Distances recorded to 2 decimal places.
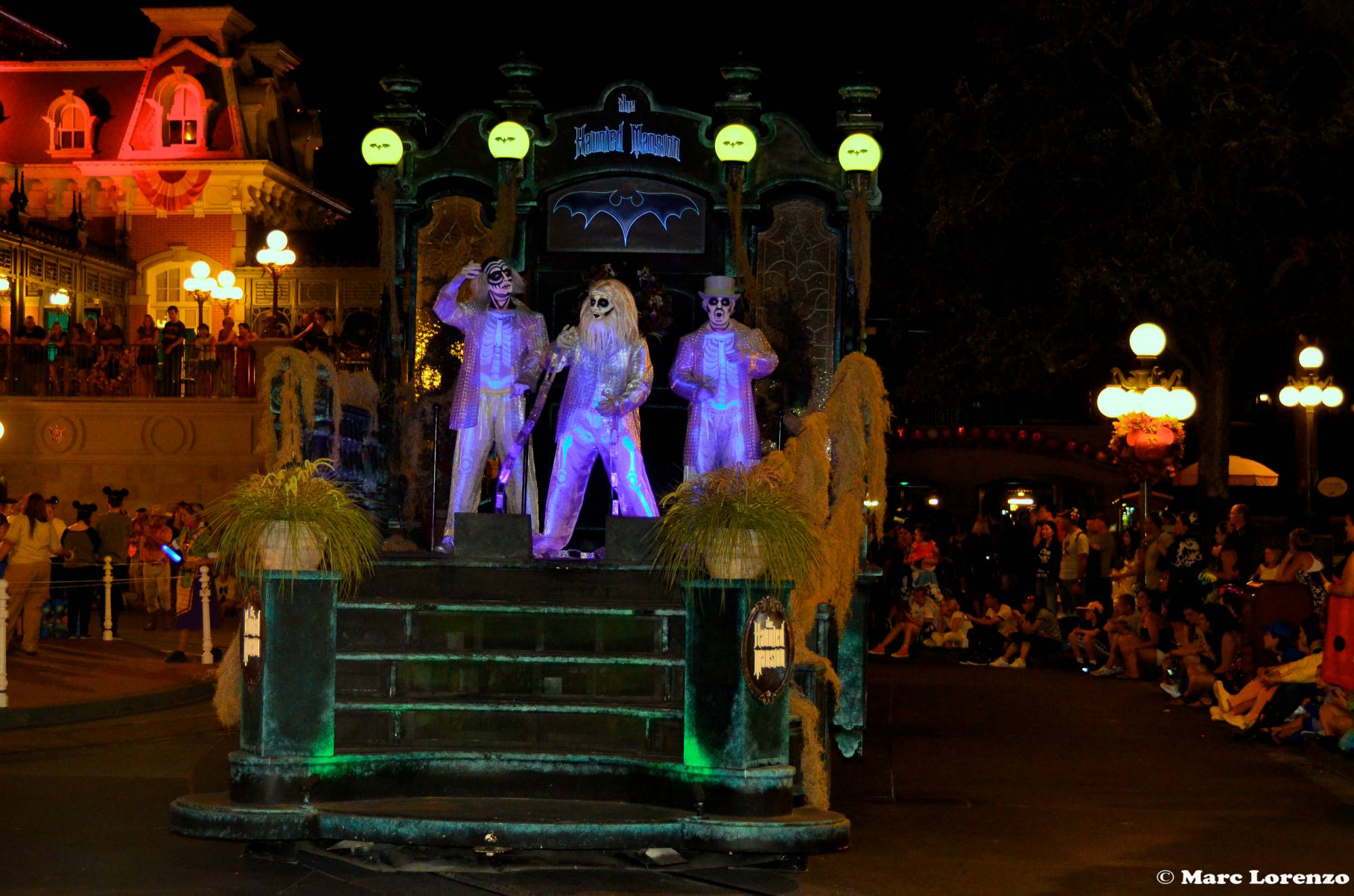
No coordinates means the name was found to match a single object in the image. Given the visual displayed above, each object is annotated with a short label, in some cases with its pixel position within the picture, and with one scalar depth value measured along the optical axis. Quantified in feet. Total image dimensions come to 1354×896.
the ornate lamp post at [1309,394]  69.72
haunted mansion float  29.45
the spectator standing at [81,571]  67.46
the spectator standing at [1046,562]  71.46
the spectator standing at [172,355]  96.02
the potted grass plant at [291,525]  30.07
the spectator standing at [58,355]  97.19
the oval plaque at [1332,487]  98.02
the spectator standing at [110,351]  97.35
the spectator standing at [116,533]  72.59
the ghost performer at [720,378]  42.14
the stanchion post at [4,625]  46.93
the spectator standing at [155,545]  72.43
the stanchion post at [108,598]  62.54
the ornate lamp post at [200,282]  107.65
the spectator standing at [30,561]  59.36
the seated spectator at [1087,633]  65.31
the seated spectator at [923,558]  71.51
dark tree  82.12
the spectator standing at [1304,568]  48.91
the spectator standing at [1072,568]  70.18
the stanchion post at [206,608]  59.41
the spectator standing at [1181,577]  57.77
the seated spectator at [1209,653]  52.80
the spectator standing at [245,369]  95.50
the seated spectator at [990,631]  68.69
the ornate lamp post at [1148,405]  62.34
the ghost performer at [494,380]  40.29
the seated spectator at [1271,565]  50.03
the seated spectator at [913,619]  71.77
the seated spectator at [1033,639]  68.08
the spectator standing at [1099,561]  71.26
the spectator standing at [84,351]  97.14
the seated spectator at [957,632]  72.43
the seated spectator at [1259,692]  43.39
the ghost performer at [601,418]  38.60
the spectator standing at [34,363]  97.25
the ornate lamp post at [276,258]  91.66
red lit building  124.77
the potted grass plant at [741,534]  29.53
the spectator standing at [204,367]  95.96
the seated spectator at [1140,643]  61.52
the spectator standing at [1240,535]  58.03
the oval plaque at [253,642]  30.22
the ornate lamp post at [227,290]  108.37
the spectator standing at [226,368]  95.91
